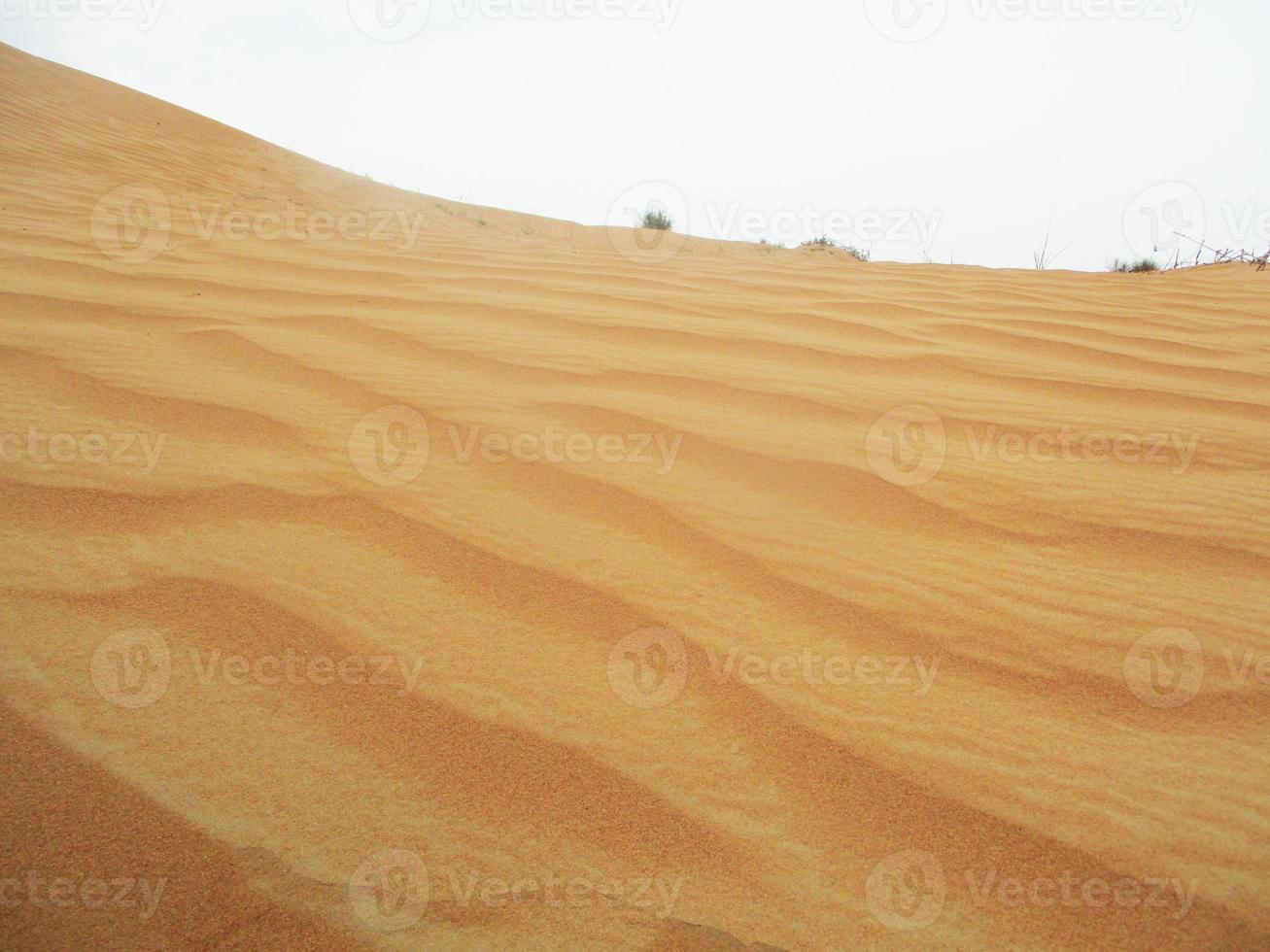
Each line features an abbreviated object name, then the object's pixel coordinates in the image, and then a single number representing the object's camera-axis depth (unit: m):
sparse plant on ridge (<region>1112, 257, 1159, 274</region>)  5.95
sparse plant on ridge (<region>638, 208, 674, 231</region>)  9.45
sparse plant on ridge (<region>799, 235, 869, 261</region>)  6.74
